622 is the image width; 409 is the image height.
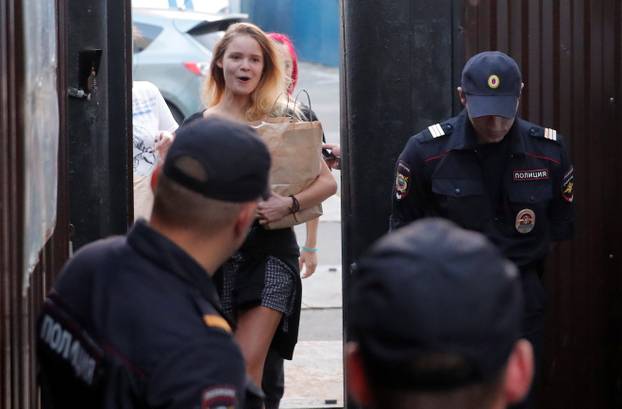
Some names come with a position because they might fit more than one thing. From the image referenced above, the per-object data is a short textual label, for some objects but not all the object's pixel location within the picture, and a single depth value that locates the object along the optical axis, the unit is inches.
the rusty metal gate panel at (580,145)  393.5
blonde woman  350.3
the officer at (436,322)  117.3
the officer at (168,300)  163.0
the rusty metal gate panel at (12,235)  242.0
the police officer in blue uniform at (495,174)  337.3
